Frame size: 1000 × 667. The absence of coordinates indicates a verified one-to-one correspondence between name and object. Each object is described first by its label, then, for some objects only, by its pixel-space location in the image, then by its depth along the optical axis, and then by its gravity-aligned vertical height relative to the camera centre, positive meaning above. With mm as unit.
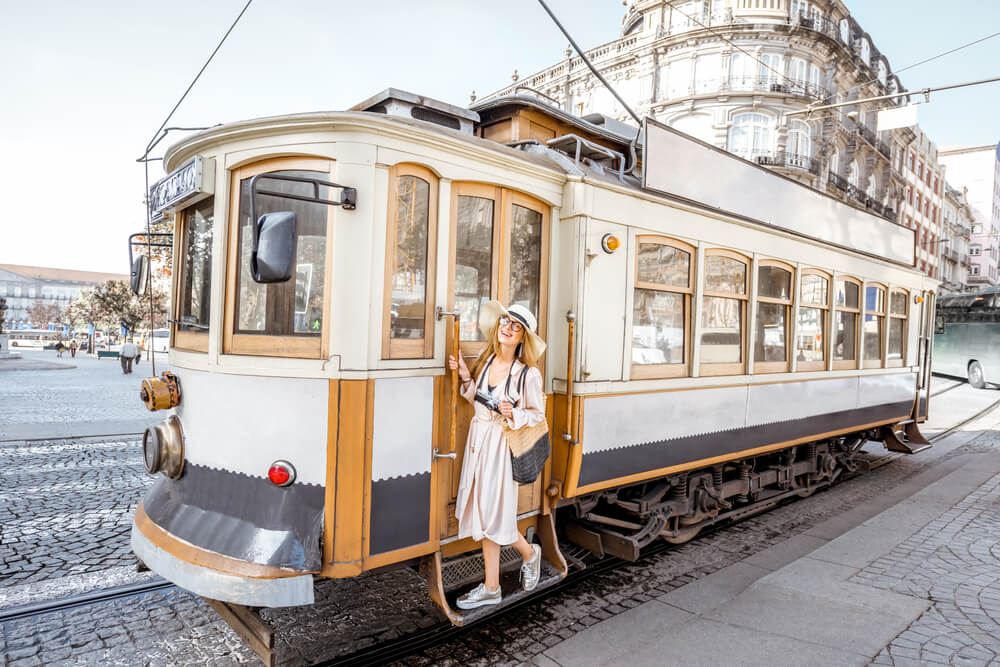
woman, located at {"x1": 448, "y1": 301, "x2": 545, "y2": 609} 3604 -536
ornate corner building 29531 +13395
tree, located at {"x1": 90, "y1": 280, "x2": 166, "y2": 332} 32600 +939
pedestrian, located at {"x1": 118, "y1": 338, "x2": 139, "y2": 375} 21931 -1295
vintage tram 3211 -15
